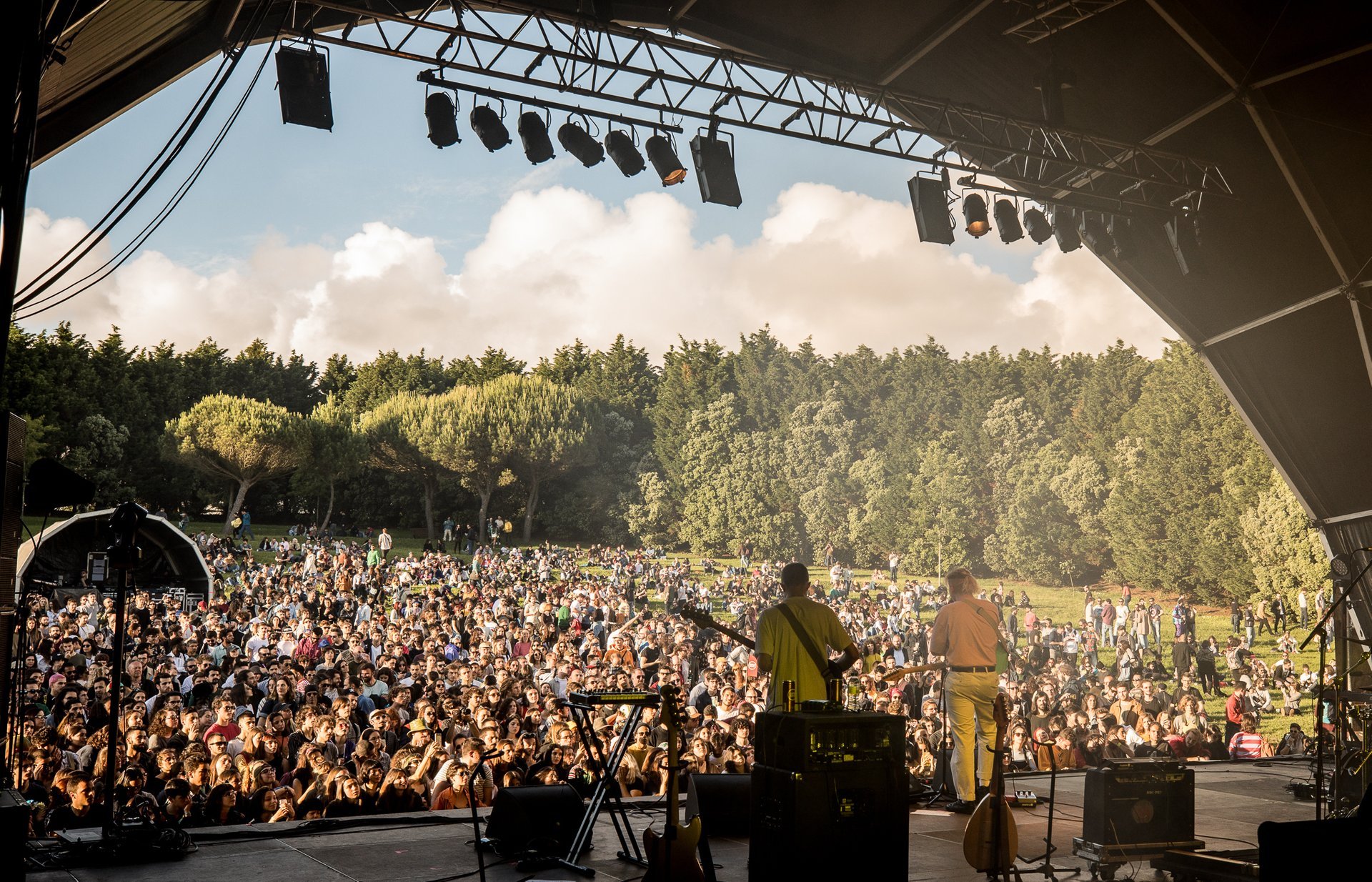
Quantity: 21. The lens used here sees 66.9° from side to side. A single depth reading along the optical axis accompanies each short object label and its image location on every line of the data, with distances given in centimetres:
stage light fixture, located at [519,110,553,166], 657
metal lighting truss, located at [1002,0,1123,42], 644
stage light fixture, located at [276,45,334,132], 585
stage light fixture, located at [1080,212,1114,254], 827
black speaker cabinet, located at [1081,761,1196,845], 392
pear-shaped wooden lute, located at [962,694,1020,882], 352
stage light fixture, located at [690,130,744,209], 720
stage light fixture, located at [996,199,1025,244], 803
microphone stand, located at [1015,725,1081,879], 372
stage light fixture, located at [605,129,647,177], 690
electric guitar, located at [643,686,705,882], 327
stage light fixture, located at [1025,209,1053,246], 815
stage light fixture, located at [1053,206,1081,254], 821
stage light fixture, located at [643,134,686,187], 693
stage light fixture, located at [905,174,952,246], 776
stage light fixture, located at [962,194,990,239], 788
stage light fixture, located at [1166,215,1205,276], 793
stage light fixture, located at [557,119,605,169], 672
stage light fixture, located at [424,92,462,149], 636
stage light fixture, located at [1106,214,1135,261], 820
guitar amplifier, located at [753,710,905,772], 322
